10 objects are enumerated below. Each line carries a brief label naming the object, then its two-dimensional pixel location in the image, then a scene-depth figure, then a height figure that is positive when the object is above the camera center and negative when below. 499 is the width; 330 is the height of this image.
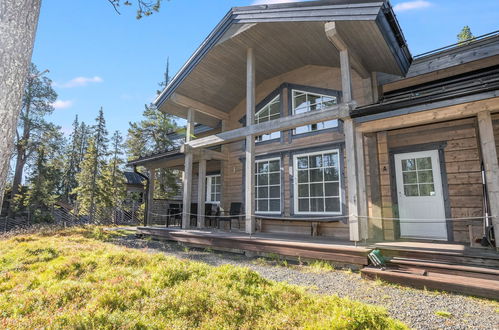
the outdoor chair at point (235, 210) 8.44 -0.10
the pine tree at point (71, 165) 28.83 +4.67
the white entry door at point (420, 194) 5.36 +0.28
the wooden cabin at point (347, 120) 4.75 +1.72
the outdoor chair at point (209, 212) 9.62 -0.20
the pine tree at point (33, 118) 18.38 +6.63
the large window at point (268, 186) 7.88 +0.64
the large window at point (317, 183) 6.69 +0.63
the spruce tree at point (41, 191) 15.31 +0.95
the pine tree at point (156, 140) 16.88 +5.53
